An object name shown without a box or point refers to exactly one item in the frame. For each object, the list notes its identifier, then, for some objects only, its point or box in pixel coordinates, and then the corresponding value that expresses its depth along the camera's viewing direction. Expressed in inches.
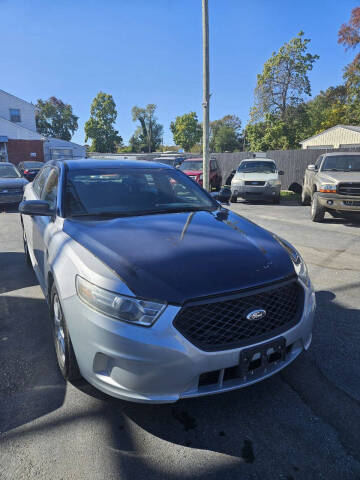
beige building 1180.5
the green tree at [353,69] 1140.4
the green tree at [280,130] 1348.4
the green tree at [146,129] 3440.0
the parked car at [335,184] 325.1
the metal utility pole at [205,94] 462.0
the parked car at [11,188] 441.3
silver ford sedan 72.8
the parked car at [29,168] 696.1
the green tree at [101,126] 2583.7
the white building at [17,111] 1333.7
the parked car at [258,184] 502.0
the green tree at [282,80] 1312.7
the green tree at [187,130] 3522.4
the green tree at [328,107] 1696.6
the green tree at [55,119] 2655.0
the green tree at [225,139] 3735.2
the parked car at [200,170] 619.4
